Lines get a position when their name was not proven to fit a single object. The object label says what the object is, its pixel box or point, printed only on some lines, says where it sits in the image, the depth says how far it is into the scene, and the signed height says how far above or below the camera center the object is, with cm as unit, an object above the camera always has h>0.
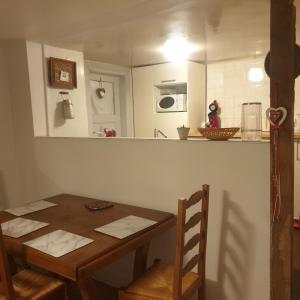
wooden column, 145 -11
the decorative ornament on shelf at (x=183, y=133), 196 -8
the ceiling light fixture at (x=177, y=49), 297 +79
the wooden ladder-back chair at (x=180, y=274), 141 -86
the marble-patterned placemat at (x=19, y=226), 171 -59
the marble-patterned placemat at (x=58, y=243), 148 -60
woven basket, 178 -8
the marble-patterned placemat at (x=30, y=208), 206 -58
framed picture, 282 +49
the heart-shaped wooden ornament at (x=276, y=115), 149 +1
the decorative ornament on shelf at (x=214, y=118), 214 +1
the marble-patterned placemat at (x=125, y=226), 166 -60
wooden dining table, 139 -61
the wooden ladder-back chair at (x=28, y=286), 143 -86
